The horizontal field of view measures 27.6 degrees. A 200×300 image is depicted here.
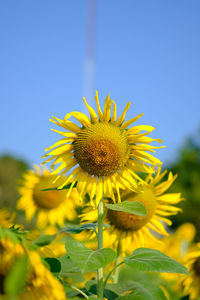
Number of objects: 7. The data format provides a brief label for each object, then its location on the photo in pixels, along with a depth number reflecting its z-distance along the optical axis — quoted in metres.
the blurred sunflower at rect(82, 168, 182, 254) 2.63
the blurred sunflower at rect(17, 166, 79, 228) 5.23
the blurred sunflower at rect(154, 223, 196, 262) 4.54
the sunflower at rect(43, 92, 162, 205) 2.08
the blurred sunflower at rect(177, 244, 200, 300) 2.68
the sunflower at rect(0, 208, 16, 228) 2.74
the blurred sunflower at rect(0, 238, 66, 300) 1.05
